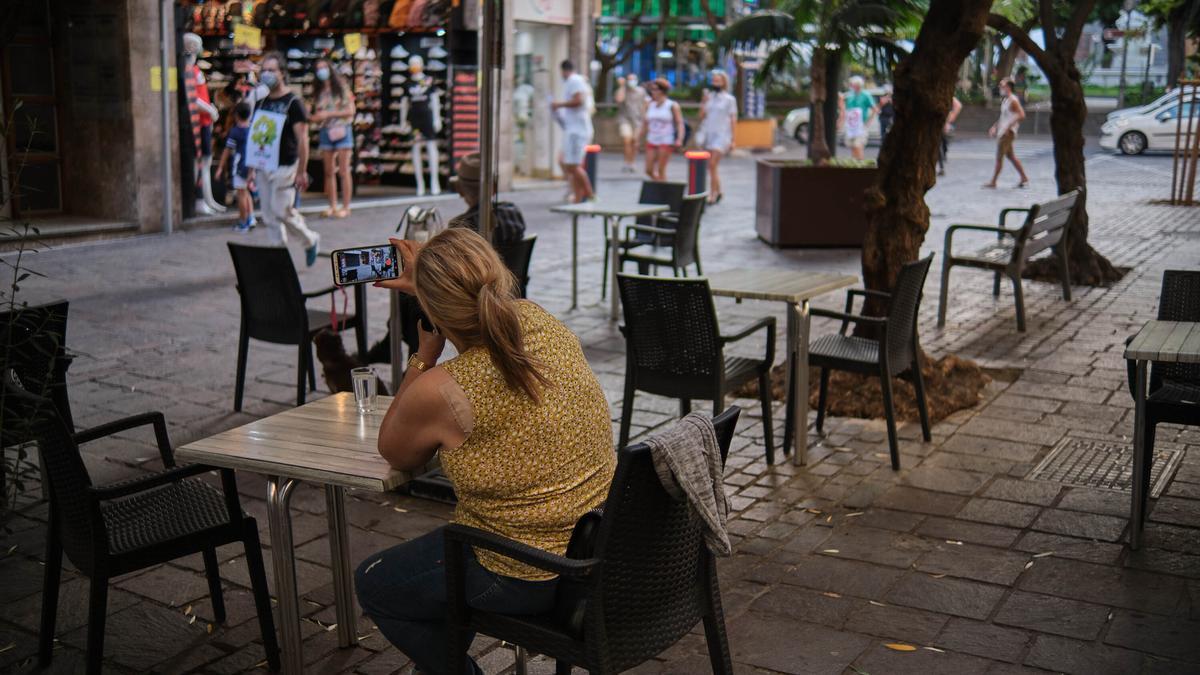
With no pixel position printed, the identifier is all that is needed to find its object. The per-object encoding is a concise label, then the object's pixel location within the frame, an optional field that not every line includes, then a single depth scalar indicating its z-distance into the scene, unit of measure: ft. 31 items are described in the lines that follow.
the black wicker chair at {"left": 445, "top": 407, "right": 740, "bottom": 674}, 9.30
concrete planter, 43.01
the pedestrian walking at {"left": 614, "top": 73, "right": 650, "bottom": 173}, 82.77
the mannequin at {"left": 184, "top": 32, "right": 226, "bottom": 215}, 46.42
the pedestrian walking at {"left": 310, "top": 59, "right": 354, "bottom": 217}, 52.44
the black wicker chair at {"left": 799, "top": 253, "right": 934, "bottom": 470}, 19.01
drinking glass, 12.65
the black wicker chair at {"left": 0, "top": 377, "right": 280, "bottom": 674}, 11.16
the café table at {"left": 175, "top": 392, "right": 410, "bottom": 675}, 10.78
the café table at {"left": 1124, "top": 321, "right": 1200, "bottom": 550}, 14.39
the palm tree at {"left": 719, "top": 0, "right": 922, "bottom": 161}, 42.91
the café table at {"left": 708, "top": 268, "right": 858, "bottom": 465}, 19.20
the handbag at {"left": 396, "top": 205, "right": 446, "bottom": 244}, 19.54
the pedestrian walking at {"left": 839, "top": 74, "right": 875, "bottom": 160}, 74.90
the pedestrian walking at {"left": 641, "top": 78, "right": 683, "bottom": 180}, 59.57
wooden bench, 29.66
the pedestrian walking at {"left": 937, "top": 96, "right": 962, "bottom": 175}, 75.82
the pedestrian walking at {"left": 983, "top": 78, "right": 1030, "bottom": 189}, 63.46
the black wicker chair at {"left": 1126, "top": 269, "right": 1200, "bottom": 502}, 15.34
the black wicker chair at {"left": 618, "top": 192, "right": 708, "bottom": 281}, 31.35
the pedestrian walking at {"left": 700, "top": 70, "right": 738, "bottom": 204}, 60.03
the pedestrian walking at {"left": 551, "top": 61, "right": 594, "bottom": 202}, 54.60
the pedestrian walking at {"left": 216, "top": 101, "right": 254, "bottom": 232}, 48.03
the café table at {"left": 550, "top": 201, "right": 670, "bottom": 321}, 30.21
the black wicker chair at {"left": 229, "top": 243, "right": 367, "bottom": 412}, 20.71
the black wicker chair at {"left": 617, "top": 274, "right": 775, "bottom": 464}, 18.07
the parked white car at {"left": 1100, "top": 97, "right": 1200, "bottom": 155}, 90.12
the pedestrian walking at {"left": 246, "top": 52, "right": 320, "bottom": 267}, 37.93
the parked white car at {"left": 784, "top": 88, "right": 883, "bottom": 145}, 107.86
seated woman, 9.75
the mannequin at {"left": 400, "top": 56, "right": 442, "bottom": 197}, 60.13
